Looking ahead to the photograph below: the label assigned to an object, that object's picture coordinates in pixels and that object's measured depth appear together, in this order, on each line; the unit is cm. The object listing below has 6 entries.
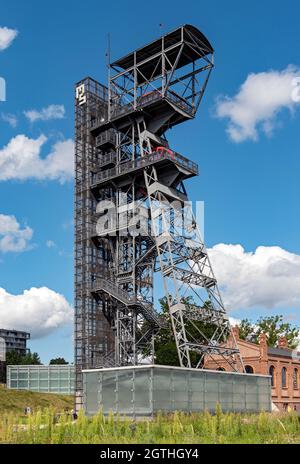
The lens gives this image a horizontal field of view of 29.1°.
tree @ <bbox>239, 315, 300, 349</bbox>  9481
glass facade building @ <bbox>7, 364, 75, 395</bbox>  8919
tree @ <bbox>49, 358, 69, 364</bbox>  19695
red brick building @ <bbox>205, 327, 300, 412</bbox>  6706
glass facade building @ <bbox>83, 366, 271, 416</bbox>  3838
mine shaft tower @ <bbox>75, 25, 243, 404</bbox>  5812
